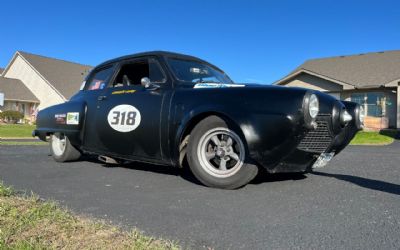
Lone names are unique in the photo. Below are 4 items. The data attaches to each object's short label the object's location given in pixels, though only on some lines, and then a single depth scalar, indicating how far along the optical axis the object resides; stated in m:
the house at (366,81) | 25.03
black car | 3.71
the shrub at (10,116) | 36.06
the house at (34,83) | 38.78
